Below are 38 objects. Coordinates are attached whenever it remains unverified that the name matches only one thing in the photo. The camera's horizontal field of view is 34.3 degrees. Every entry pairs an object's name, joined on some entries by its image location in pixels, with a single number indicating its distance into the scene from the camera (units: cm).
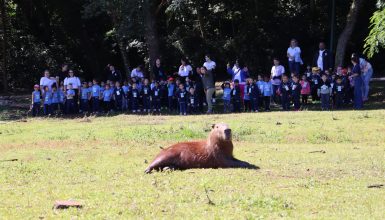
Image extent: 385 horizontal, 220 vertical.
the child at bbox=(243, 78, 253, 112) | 2208
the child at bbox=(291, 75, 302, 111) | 2170
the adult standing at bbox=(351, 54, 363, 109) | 2089
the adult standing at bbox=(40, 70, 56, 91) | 2452
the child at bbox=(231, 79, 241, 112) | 2212
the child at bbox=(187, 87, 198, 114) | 2225
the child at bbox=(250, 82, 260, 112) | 2202
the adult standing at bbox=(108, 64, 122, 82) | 2533
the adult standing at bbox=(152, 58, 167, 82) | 2433
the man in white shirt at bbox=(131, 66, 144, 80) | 2487
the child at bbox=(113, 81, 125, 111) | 2392
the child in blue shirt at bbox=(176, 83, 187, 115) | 2227
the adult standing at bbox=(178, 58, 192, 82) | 2364
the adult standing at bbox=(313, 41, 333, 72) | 2322
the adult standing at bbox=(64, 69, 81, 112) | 2438
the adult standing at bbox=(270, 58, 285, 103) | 2277
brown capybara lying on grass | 1030
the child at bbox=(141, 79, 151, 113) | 2352
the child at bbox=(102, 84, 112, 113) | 2403
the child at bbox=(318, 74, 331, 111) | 2112
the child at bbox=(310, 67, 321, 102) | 2233
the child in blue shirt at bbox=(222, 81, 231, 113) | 2212
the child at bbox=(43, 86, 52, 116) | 2392
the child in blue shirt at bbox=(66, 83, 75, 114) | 2402
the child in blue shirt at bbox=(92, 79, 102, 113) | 2422
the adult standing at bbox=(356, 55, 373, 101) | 2209
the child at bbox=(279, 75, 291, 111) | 2186
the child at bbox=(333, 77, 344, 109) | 2145
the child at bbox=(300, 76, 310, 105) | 2208
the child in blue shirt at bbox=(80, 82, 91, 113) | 2438
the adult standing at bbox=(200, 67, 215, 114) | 2233
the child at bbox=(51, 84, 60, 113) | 2406
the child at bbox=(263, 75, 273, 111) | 2216
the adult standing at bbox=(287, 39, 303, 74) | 2348
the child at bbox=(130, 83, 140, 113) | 2355
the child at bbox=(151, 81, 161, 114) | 2341
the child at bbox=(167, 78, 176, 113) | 2331
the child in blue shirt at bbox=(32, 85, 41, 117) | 2392
